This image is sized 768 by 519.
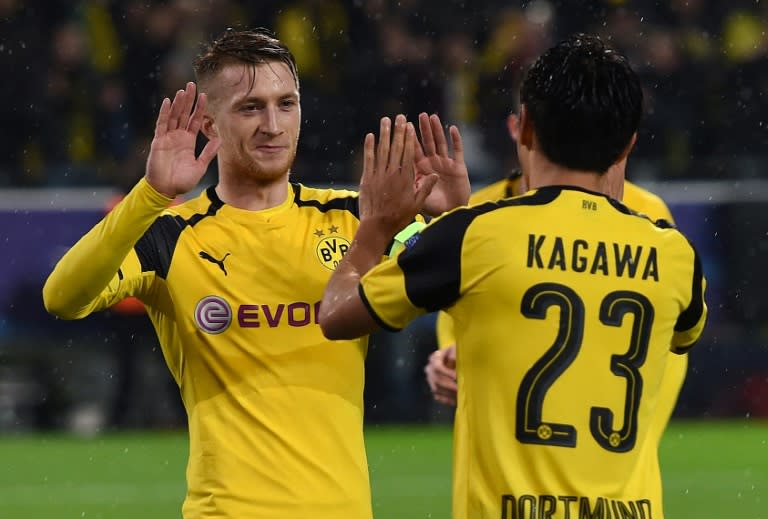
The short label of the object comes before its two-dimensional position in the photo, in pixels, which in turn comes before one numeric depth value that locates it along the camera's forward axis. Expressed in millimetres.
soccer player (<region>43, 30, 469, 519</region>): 7461
